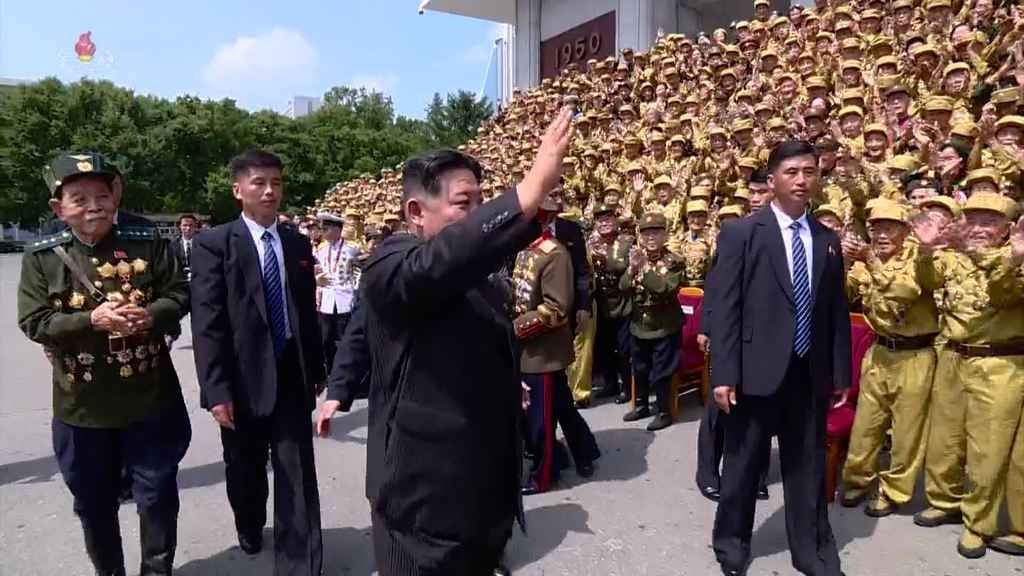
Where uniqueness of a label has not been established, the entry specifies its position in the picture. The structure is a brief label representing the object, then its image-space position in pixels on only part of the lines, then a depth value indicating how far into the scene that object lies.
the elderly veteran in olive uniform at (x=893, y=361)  3.84
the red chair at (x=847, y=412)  4.22
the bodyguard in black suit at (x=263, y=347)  3.24
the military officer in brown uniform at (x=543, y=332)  4.26
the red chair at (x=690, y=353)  5.99
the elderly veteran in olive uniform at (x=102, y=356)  3.07
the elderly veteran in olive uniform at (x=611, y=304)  6.63
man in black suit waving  1.83
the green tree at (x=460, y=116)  31.03
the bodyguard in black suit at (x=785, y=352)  3.26
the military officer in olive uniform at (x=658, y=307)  5.74
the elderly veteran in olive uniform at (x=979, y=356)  3.39
